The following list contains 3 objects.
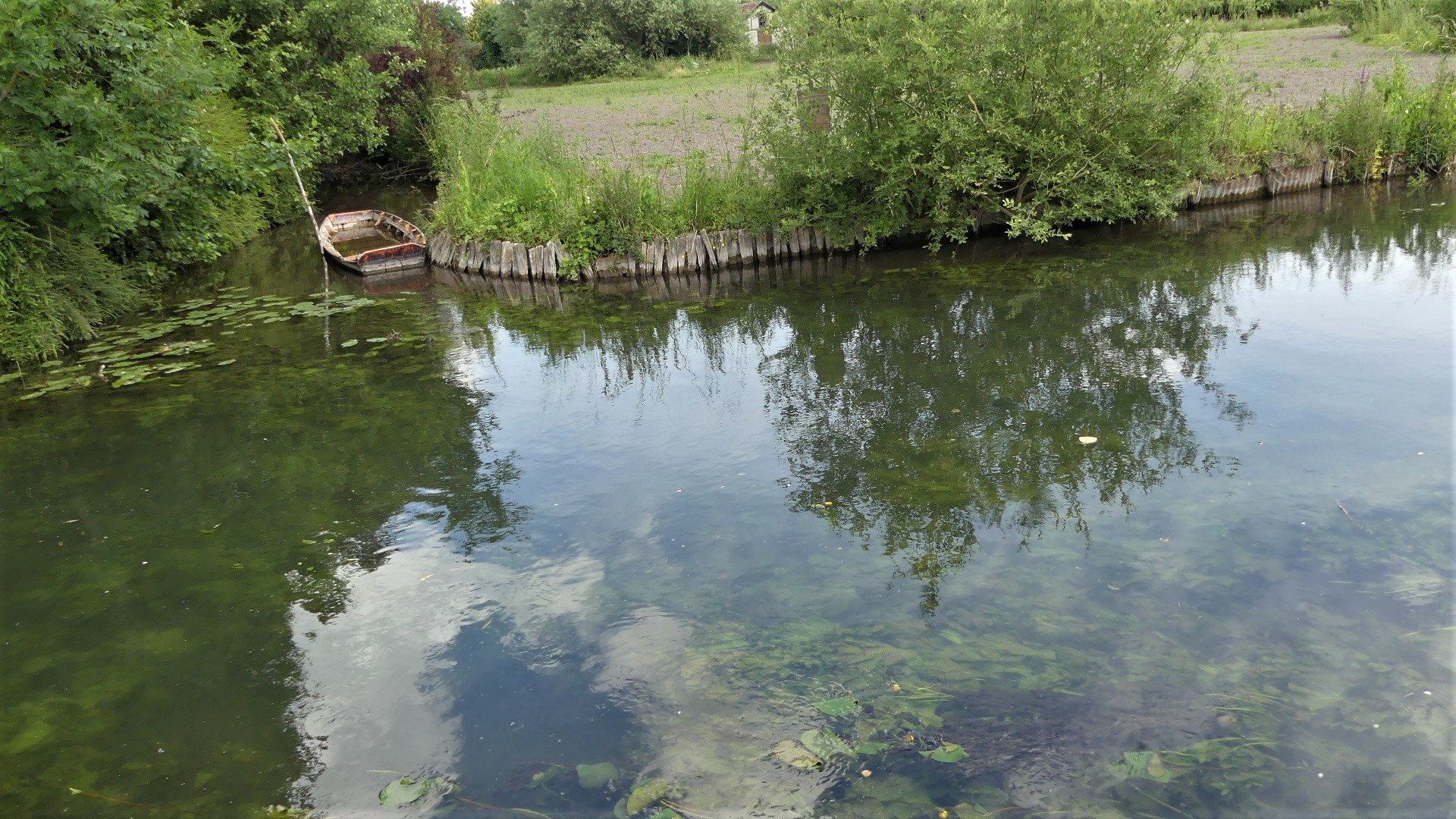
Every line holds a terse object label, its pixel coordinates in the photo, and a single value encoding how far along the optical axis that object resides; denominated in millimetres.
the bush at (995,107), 10680
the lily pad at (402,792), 3730
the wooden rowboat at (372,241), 13539
